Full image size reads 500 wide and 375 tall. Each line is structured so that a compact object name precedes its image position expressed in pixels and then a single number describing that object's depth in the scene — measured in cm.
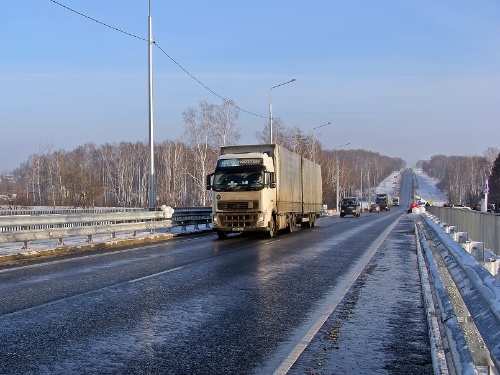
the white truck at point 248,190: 2142
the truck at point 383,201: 8785
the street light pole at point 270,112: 4502
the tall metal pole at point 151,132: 2464
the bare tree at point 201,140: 5816
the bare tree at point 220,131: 5878
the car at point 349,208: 5575
